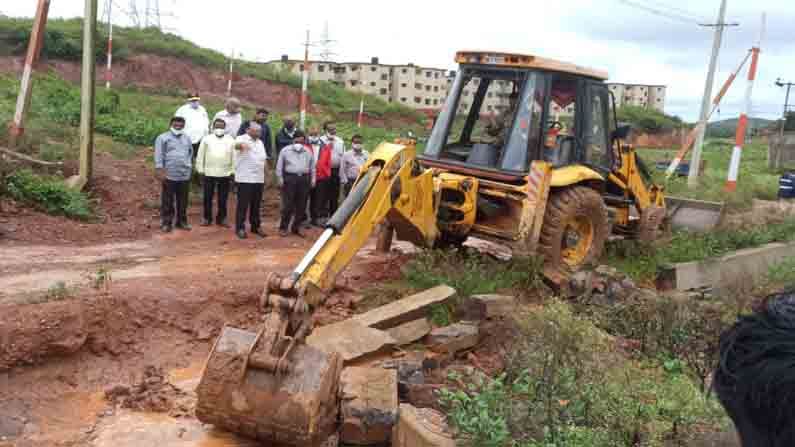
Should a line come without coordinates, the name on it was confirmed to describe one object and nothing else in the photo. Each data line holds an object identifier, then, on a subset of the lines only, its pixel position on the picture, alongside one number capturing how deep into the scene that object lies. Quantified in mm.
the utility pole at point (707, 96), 15688
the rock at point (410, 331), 6438
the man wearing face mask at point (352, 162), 12016
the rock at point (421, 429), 4098
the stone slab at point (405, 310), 6484
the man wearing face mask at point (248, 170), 10336
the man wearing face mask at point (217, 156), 10516
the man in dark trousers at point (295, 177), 10766
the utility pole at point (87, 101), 11039
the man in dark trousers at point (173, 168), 10156
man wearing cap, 11859
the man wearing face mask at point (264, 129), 11125
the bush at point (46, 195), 10406
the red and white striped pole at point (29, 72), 11555
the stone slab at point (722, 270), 8992
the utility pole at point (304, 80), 13906
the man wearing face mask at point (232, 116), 11512
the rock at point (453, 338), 6363
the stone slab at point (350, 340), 5832
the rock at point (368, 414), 4715
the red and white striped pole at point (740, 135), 15273
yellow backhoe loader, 4570
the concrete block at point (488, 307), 6695
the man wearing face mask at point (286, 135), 12016
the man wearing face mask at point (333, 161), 11866
